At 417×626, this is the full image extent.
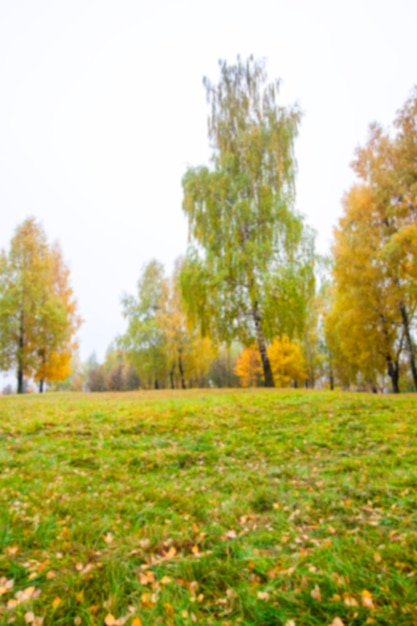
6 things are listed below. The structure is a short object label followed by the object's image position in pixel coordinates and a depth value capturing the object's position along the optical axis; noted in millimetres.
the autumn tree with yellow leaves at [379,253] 13609
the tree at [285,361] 27641
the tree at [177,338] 26250
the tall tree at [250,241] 13812
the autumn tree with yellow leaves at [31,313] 19250
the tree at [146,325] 27547
